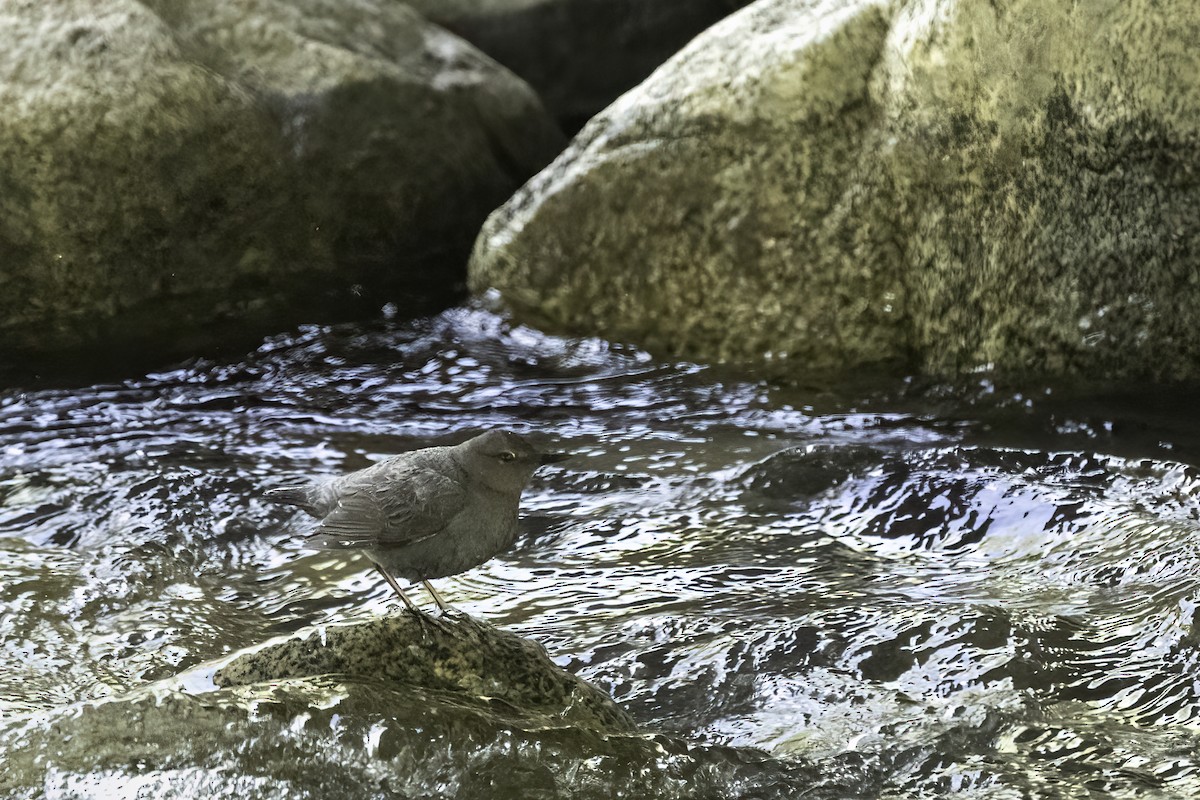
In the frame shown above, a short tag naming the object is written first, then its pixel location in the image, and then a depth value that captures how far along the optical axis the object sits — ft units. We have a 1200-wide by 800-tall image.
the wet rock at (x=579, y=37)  63.82
